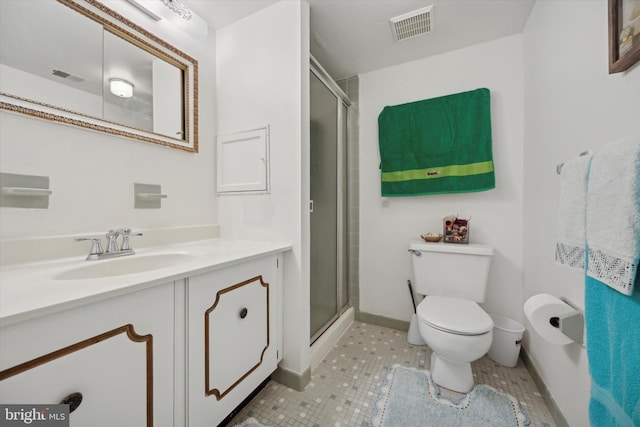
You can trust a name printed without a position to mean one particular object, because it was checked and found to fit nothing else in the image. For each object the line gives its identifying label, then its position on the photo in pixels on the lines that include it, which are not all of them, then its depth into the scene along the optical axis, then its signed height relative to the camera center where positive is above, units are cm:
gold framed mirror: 91 +62
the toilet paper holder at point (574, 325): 92 -43
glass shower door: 165 +3
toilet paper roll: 96 -42
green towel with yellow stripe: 166 +48
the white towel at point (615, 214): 52 -1
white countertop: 53 -20
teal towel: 51 -33
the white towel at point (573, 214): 73 -1
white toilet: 120 -55
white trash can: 150 -82
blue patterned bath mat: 111 -95
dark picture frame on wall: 66 +51
